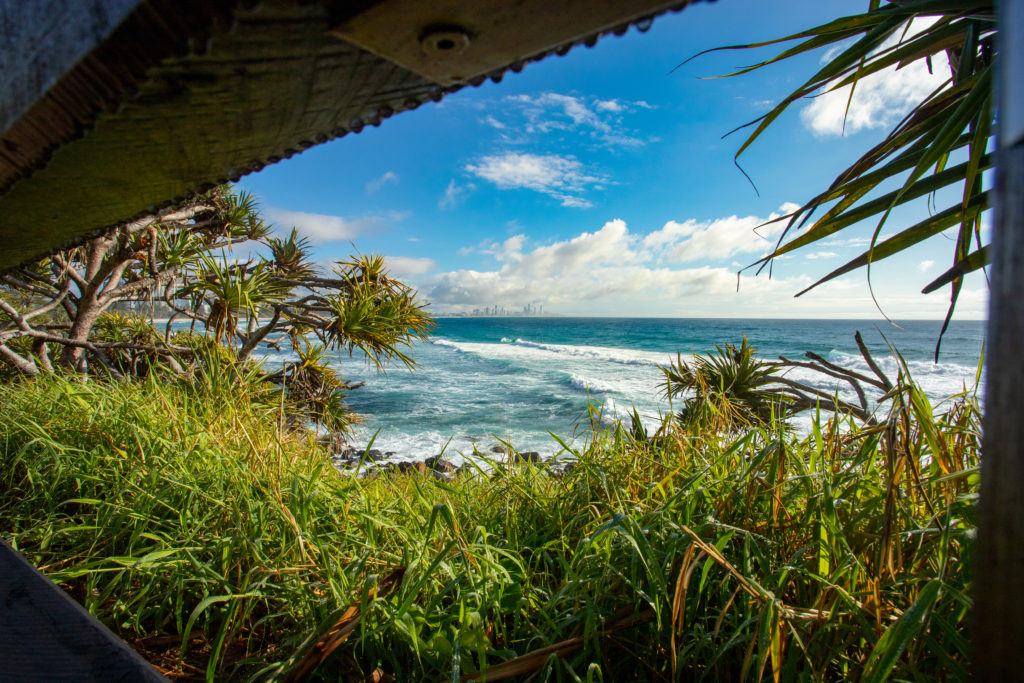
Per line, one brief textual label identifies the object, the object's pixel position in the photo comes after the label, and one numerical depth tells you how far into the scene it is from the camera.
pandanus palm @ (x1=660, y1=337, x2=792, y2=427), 4.57
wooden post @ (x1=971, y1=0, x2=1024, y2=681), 0.20
